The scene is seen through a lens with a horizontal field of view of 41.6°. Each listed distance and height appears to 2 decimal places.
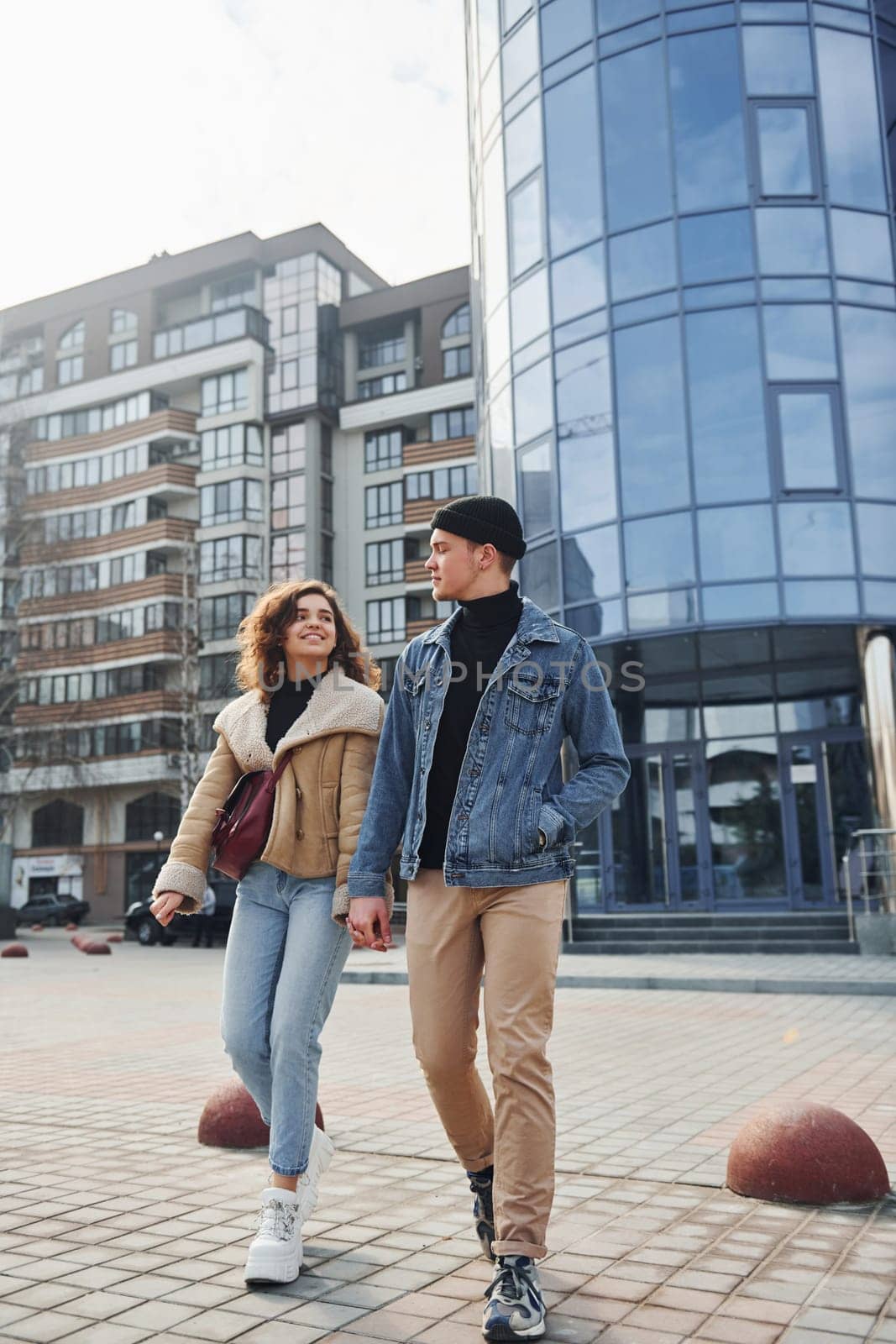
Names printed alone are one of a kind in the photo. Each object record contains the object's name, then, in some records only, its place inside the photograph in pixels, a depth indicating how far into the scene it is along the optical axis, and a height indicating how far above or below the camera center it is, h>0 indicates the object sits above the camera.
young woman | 3.64 -0.04
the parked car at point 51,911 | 43.69 -1.45
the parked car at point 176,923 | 25.33 -1.24
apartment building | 46.53 +13.90
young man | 3.17 +0.07
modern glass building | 18.17 +6.94
